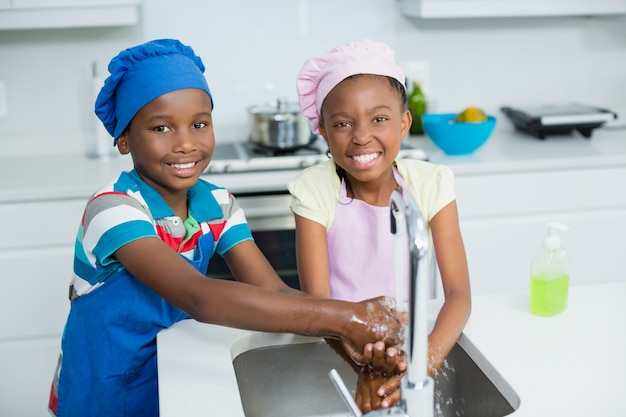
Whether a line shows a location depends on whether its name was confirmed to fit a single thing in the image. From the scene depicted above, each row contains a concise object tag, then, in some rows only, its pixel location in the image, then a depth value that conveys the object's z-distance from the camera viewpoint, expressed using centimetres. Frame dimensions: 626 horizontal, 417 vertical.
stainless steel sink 136
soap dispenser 138
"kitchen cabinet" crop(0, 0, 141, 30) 252
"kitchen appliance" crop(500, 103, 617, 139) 288
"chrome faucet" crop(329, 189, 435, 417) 86
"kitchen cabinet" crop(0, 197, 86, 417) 240
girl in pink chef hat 158
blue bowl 263
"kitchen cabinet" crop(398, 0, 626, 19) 273
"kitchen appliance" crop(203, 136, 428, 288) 245
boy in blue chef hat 140
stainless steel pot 263
